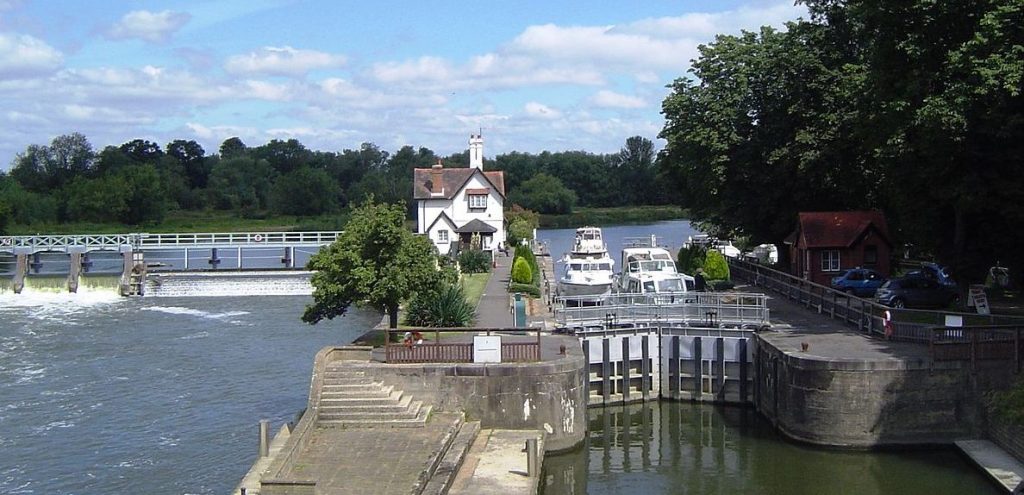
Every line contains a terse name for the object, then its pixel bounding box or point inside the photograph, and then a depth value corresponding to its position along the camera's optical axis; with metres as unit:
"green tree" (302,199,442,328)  29.62
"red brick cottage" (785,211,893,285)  43.94
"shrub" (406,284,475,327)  32.56
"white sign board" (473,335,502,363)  26.61
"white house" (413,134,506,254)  78.06
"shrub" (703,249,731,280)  48.16
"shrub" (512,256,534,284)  47.06
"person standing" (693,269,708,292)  45.09
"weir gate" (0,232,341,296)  64.12
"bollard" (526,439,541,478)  22.07
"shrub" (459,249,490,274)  58.50
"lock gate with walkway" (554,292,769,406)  32.16
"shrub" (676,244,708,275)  52.80
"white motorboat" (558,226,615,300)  43.31
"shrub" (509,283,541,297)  45.21
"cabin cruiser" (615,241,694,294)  38.25
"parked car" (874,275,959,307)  36.41
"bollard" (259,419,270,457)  22.70
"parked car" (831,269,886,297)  41.03
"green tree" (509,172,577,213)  151.50
